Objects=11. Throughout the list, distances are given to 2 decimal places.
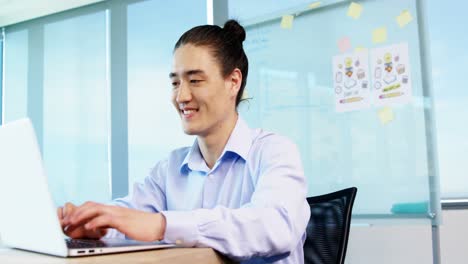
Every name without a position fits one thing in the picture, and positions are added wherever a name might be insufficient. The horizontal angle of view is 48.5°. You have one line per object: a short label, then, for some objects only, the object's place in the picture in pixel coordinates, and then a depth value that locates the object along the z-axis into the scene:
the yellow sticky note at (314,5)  2.74
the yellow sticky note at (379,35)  2.49
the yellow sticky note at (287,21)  2.84
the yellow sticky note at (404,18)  2.42
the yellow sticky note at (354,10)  2.60
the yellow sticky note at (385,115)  2.45
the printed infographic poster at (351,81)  2.54
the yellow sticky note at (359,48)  2.57
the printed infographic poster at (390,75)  2.40
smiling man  0.85
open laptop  0.73
